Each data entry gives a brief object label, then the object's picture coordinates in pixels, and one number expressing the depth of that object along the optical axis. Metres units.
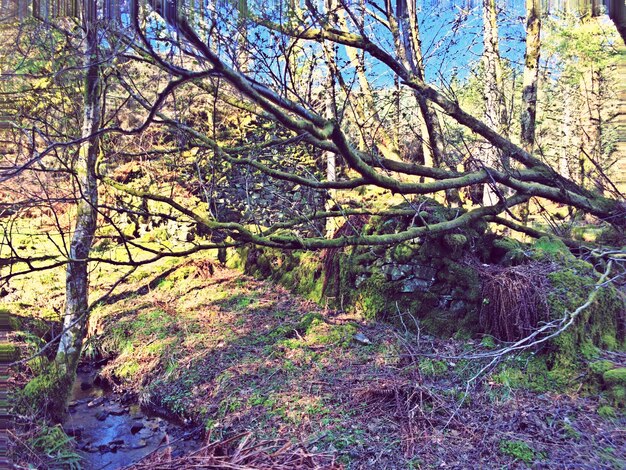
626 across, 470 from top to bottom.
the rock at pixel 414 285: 5.43
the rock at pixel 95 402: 5.07
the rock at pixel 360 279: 6.00
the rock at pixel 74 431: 4.40
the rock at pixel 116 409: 4.90
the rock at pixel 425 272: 5.42
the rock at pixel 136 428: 4.53
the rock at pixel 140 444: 4.24
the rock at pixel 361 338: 5.18
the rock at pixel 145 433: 4.44
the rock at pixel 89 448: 4.18
